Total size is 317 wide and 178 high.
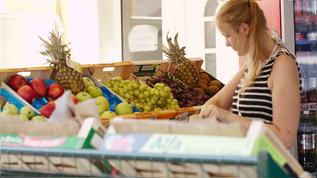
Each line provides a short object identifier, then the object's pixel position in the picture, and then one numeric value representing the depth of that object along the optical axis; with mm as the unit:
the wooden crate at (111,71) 3495
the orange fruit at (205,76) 4004
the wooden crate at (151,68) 3711
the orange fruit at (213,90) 3838
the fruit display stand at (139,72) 3006
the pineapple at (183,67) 3869
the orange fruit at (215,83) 3924
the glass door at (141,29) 6344
